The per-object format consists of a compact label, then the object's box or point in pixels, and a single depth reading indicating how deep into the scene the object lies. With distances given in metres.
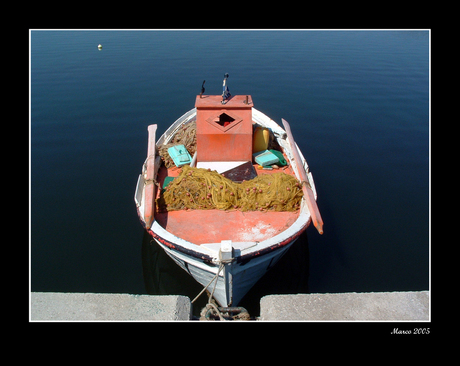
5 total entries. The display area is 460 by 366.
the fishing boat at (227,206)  5.96
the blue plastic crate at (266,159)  8.62
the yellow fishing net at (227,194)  6.95
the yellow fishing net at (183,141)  8.95
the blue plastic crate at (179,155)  8.67
